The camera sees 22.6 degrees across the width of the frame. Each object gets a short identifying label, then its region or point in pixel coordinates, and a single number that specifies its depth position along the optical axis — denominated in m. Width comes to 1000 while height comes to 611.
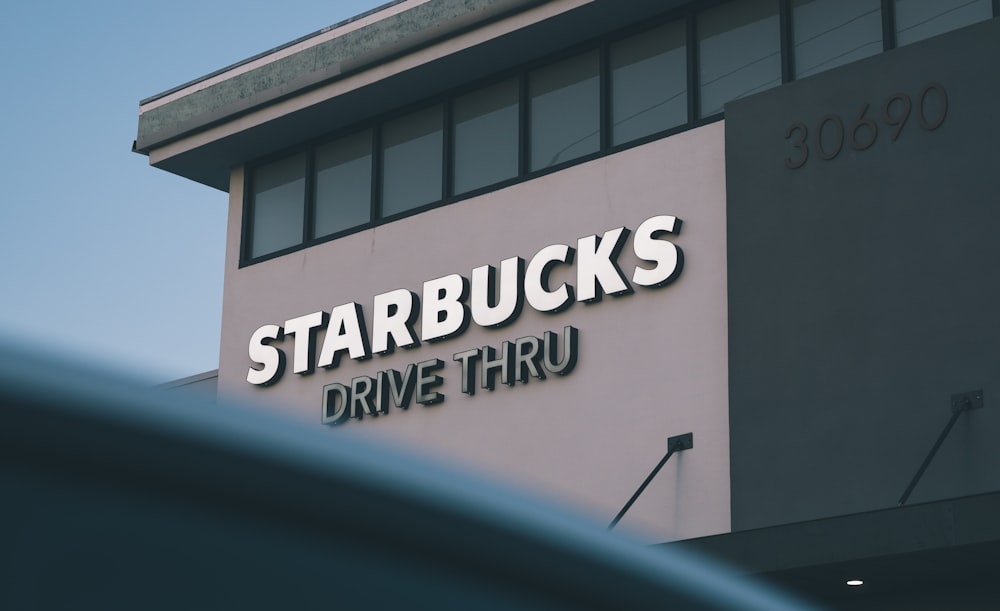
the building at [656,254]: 15.68
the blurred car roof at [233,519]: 1.75
